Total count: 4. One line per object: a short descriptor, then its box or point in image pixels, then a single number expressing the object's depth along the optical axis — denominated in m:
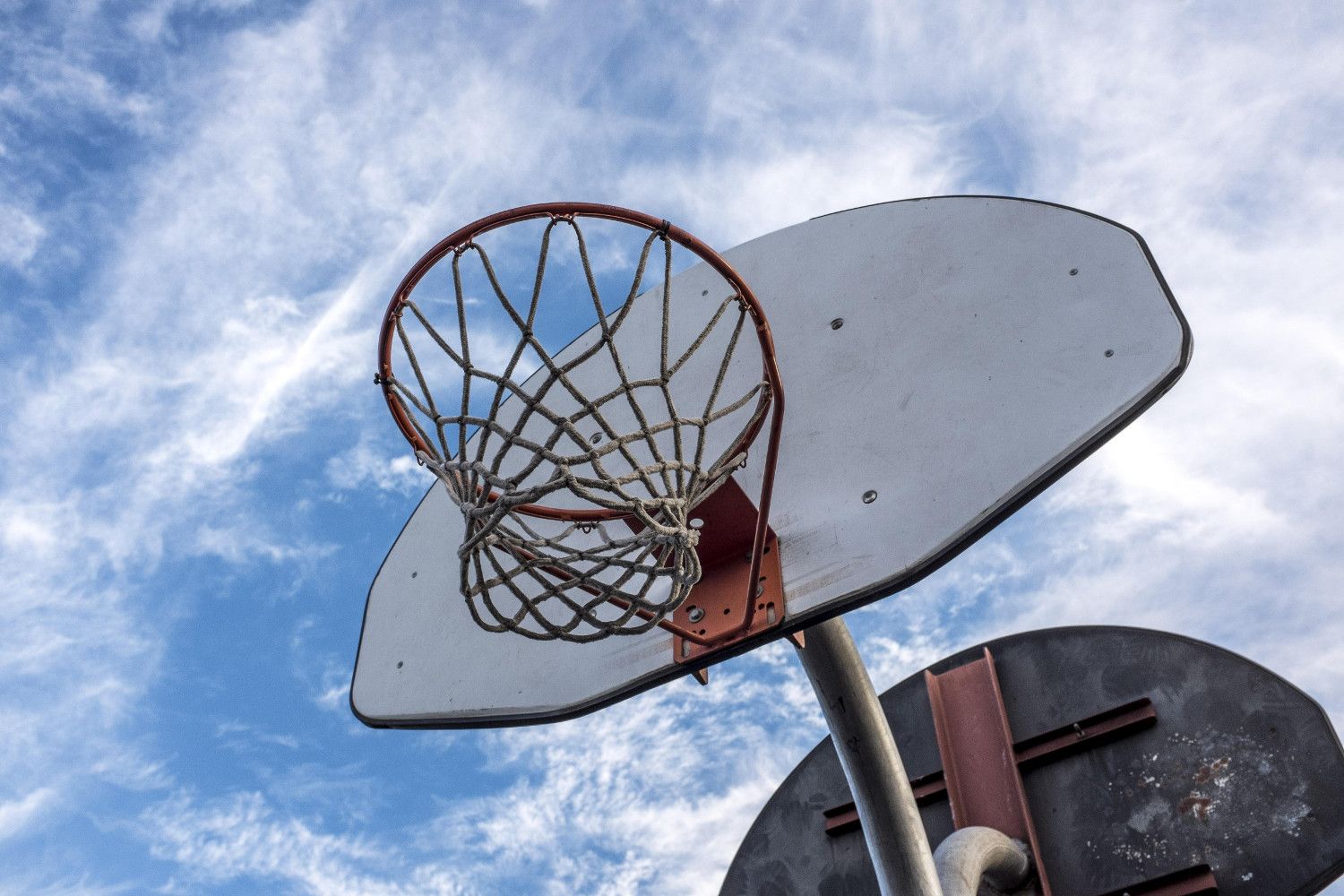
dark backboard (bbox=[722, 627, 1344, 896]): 4.03
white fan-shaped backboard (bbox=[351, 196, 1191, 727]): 2.99
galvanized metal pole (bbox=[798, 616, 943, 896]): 3.69
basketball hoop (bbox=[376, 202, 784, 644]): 2.75
